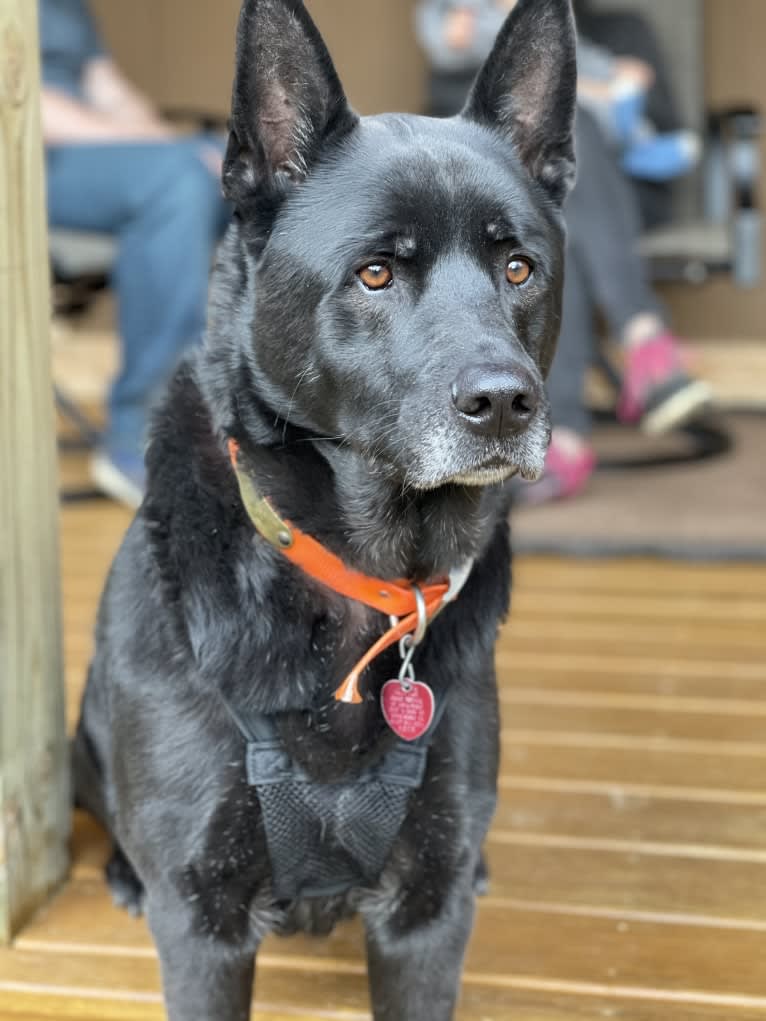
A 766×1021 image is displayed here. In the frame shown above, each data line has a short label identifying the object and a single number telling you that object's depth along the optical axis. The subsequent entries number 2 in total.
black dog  1.26
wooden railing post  1.54
